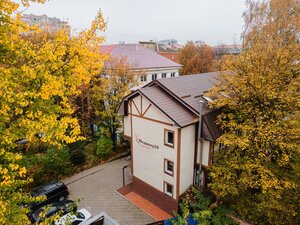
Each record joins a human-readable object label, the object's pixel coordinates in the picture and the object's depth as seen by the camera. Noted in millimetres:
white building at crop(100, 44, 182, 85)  32156
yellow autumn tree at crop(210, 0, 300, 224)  10555
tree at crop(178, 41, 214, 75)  41406
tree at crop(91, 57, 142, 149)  21109
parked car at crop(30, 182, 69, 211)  14517
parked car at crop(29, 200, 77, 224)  13274
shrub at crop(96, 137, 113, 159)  20919
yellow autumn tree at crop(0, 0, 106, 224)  6016
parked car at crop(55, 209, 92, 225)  13020
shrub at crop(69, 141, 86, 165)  19688
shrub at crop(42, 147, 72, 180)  17750
